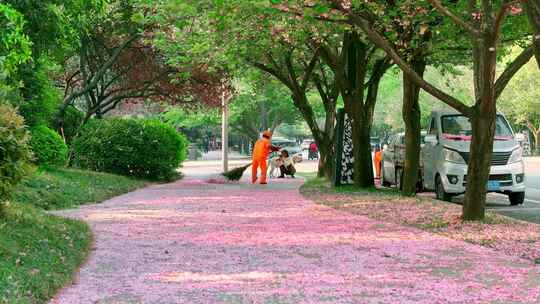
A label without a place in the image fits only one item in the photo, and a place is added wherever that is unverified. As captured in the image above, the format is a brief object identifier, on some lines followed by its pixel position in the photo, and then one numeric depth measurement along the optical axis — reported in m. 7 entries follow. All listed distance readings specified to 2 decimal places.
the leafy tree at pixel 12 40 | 9.43
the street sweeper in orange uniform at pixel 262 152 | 27.36
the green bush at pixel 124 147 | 26.84
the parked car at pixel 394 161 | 23.62
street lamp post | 36.00
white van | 18.31
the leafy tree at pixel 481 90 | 13.27
